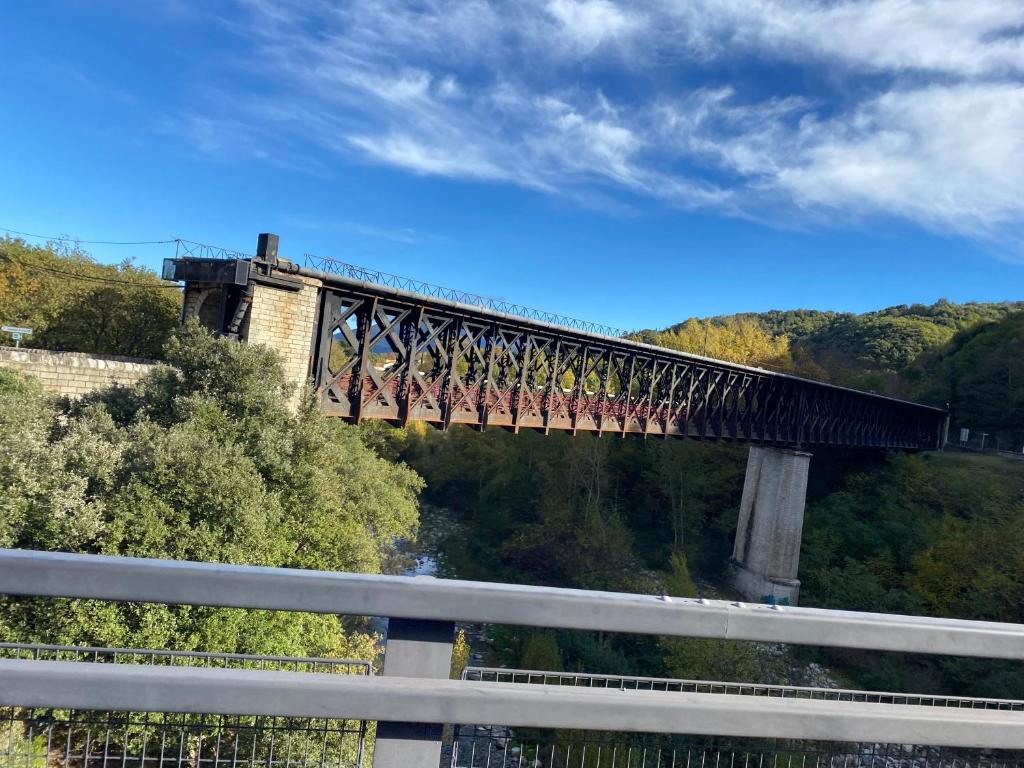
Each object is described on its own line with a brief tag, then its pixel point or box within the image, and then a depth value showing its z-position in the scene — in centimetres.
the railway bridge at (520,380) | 1367
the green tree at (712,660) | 1706
